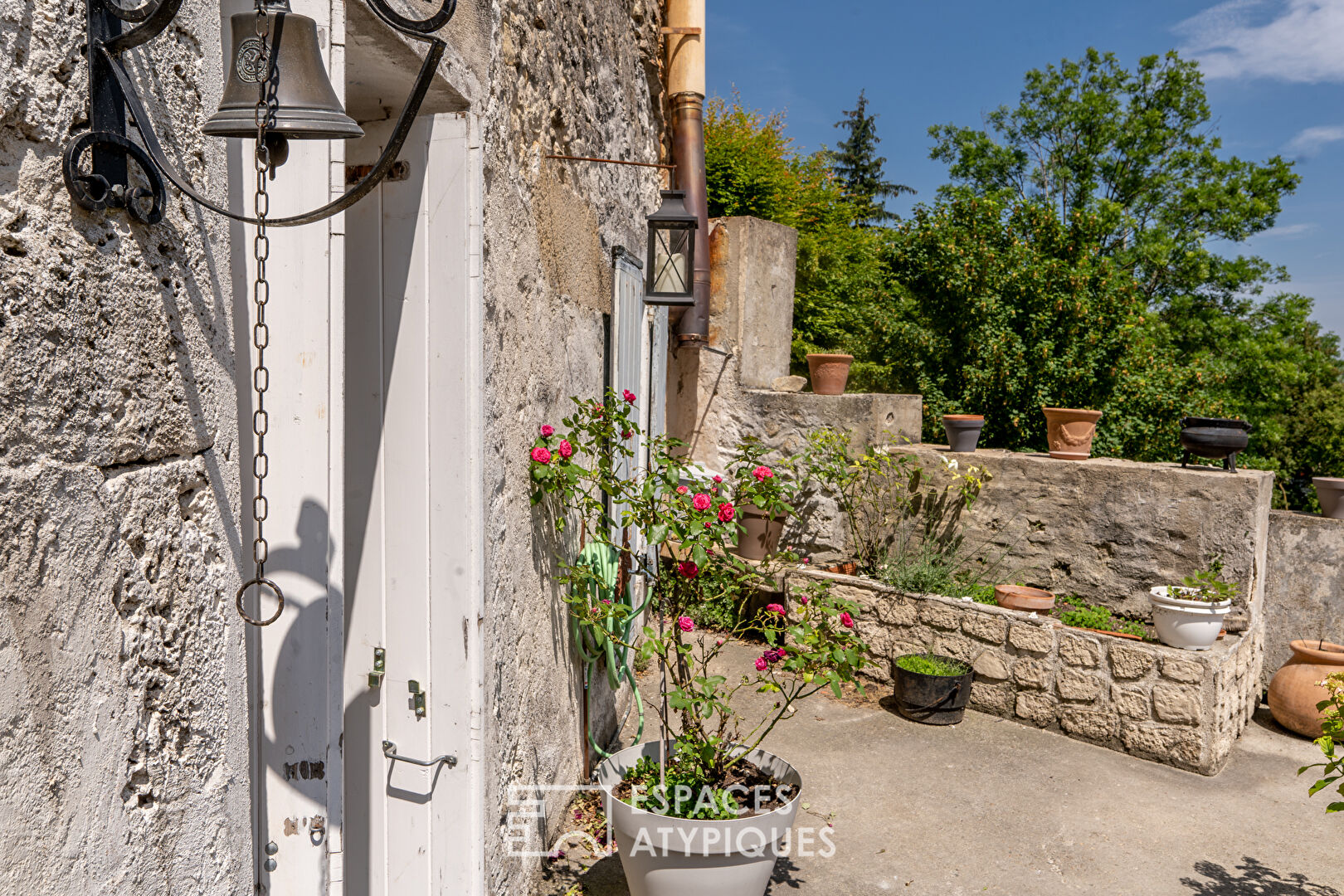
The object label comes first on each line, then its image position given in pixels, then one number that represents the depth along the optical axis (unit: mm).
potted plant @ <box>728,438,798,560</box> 6109
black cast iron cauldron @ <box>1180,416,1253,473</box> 4863
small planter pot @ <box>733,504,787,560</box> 6113
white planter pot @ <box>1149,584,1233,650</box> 4441
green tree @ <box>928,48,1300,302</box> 16734
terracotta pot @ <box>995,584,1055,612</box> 4992
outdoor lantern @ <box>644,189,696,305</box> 3959
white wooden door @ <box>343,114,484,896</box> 2135
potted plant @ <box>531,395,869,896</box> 2514
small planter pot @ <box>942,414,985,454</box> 5781
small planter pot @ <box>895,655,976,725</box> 4703
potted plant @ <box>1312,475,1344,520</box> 5422
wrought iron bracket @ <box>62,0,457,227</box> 933
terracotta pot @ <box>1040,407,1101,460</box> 5520
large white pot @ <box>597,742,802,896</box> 2477
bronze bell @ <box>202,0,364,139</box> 1083
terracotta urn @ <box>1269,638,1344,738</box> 4715
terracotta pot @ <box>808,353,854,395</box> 6383
